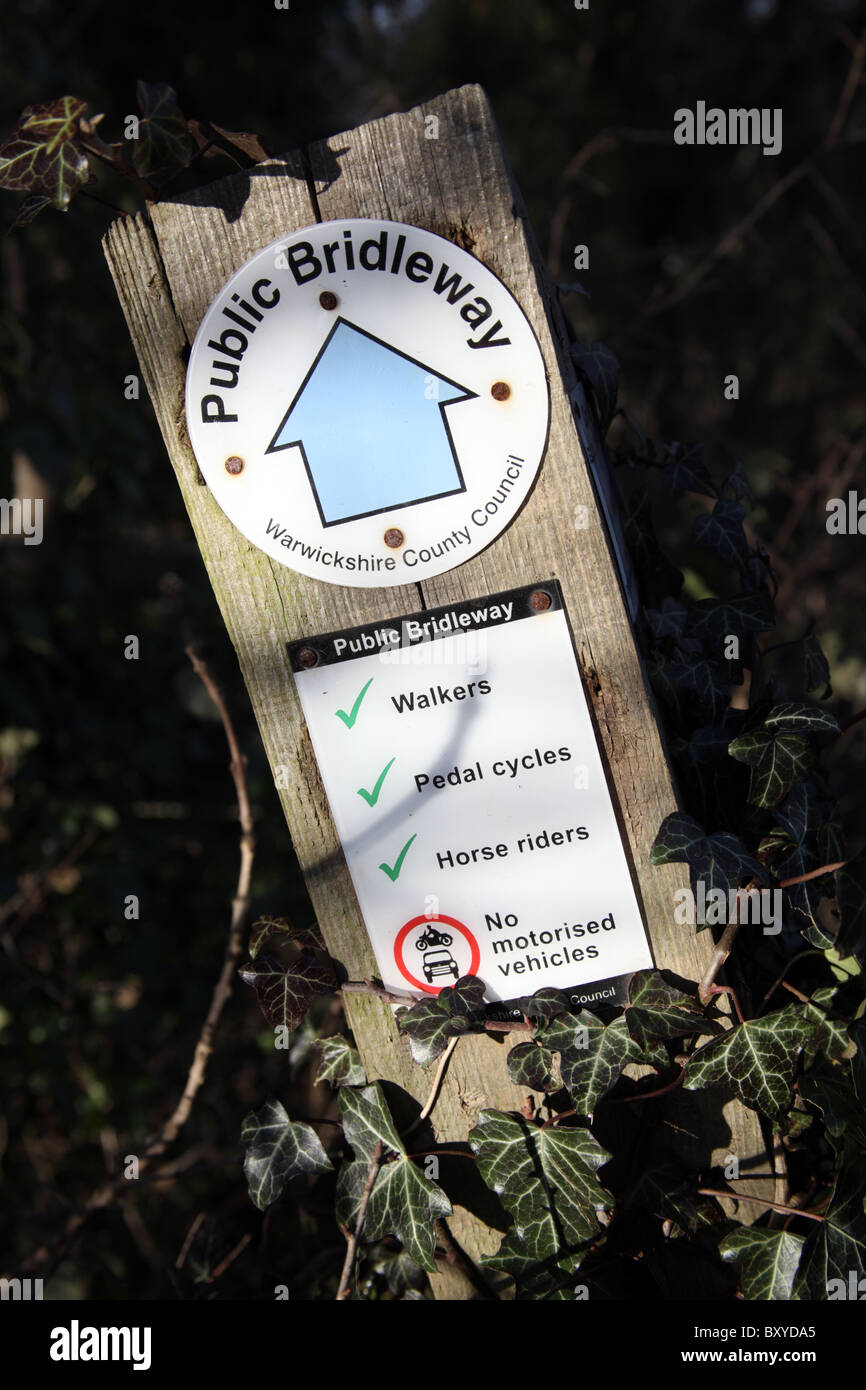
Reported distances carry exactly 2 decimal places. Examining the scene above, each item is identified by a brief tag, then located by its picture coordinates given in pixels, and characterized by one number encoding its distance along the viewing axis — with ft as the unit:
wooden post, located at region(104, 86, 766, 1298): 1.58
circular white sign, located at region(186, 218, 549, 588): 1.59
